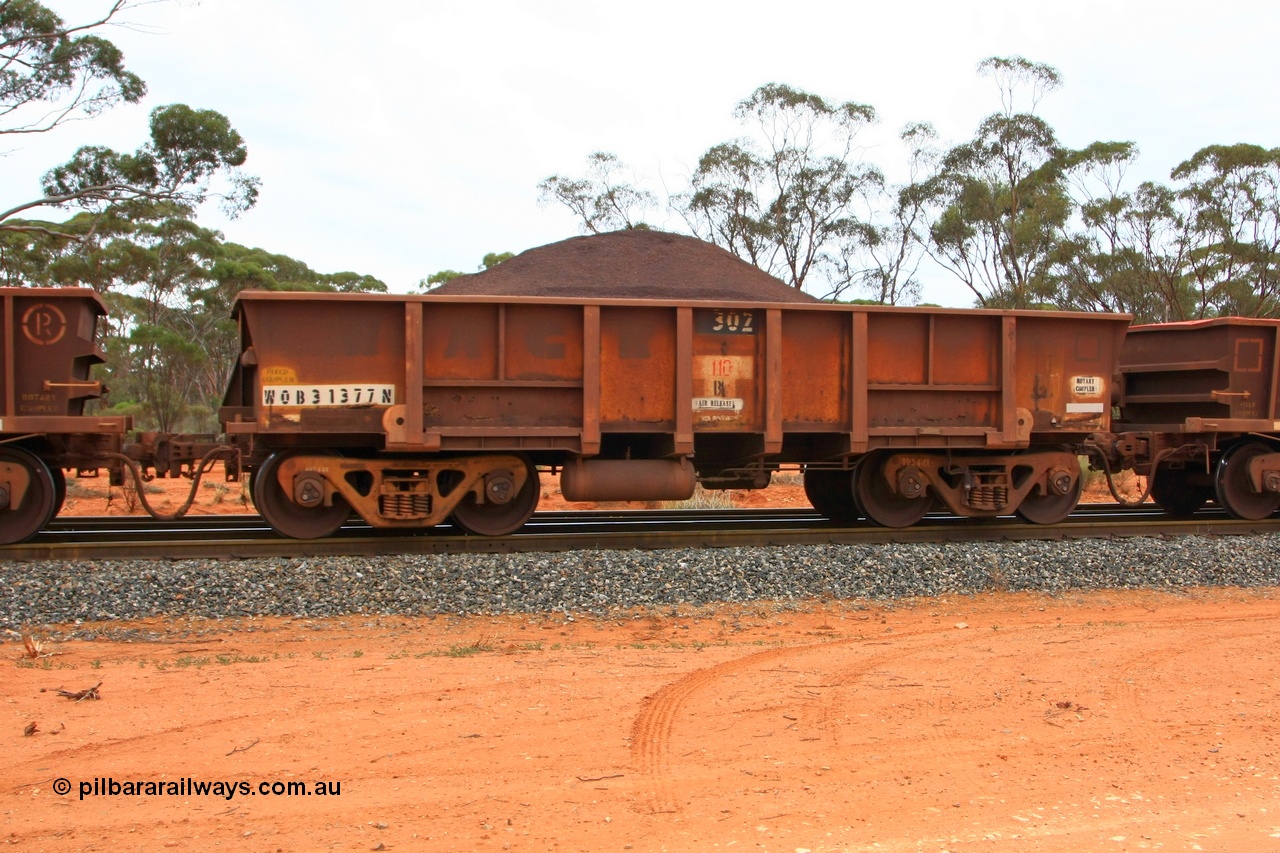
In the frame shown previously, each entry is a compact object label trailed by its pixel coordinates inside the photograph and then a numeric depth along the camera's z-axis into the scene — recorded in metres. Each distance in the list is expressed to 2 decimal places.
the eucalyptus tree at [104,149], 23.92
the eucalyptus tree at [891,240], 39.50
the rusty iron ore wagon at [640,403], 8.80
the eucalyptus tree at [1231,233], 33.88
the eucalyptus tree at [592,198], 40.09
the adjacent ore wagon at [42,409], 8.63
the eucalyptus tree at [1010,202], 36.81
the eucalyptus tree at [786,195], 38.97
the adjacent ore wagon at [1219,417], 10.86
